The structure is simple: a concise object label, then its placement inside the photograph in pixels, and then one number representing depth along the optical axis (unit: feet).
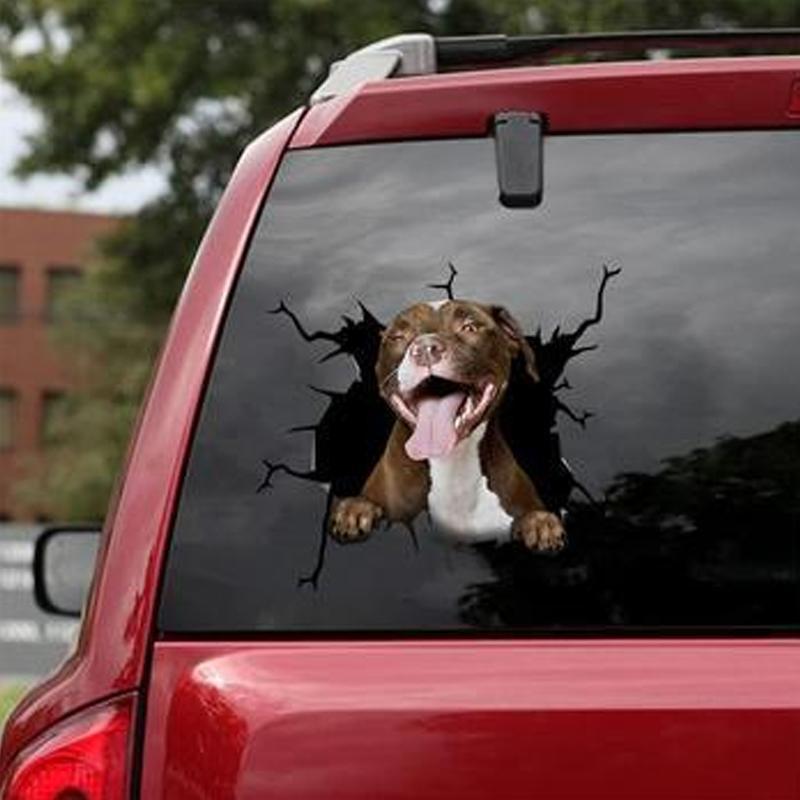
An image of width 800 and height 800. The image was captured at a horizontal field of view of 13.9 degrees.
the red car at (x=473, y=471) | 12.37
